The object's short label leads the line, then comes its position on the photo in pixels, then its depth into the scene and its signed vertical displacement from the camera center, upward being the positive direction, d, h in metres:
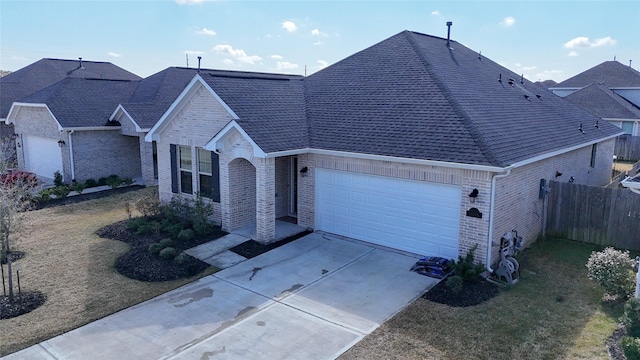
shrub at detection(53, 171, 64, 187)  21.06 -2.93
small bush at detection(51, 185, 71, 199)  18.91 -3.15
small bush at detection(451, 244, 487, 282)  10.02 -3.33
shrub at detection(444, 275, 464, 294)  9.60 -3.51
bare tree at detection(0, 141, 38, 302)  9.66 -2.28
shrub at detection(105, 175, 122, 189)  20.81 -2.99
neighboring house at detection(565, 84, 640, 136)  32.16 +1.00
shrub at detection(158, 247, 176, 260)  11.71 -3.53
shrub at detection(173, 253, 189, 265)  11.39 -3.57
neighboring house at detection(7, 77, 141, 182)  21.33 -0.86
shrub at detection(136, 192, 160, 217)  15.23 -3.03
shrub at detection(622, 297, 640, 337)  7.47 -3.28
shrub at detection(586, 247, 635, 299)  9.23 -3.16
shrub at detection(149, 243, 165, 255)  12.07 -3.51
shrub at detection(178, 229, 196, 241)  13.11 -3.41
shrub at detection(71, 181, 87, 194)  19.88 -3.12
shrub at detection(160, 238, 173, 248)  12.38 -3.46
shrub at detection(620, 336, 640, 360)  6.49 -3.30
